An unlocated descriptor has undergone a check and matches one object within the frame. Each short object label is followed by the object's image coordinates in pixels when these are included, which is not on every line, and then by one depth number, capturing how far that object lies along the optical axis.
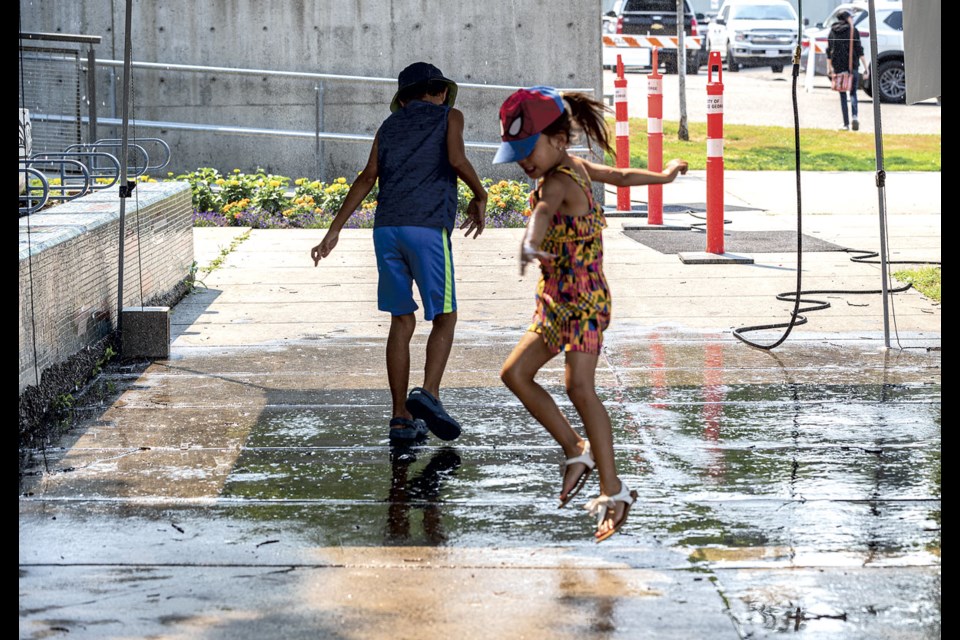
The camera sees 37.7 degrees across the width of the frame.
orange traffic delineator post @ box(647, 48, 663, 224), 13.99
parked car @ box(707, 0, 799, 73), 35.72
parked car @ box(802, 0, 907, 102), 28.91
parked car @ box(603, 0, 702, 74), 34.19
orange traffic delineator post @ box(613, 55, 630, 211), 15.12
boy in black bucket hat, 6.46
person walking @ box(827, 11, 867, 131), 24.72
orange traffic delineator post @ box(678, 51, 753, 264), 11.90
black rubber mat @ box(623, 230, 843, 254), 12.82
